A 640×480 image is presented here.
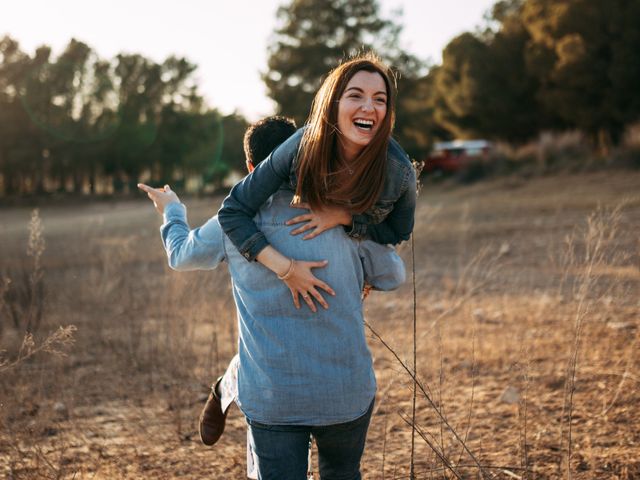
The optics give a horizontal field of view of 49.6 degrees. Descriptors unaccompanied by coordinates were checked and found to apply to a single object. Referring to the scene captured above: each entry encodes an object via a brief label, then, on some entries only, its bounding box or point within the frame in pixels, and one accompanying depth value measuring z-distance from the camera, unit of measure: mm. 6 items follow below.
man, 1728
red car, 25609
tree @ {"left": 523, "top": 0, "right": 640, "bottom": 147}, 20680
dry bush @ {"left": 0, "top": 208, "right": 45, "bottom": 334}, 5477
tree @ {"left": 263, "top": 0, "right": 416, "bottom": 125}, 31734
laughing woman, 1696
